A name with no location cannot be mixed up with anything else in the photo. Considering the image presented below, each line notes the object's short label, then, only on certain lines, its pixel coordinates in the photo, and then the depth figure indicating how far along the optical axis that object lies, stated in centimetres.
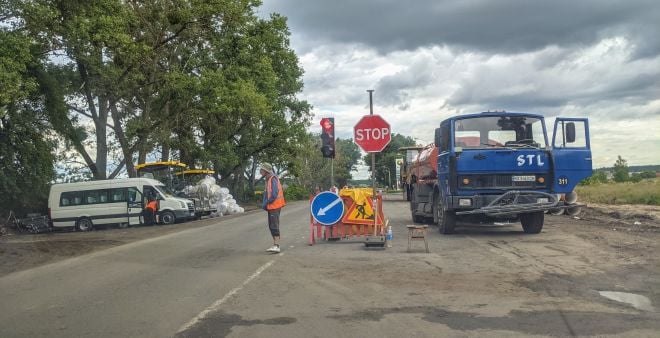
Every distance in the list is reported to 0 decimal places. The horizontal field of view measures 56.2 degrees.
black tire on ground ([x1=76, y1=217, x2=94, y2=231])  2836
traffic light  1507
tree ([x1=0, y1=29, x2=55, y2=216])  2619
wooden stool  1200
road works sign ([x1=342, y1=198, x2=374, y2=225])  1392
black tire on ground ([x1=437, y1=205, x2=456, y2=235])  1536
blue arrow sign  1363
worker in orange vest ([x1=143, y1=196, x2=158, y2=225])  2767
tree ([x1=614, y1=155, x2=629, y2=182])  5440
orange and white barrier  1392
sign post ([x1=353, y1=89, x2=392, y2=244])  1305
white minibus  2791
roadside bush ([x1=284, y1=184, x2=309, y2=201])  7028
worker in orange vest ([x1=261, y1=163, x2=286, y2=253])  1262
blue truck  1423
